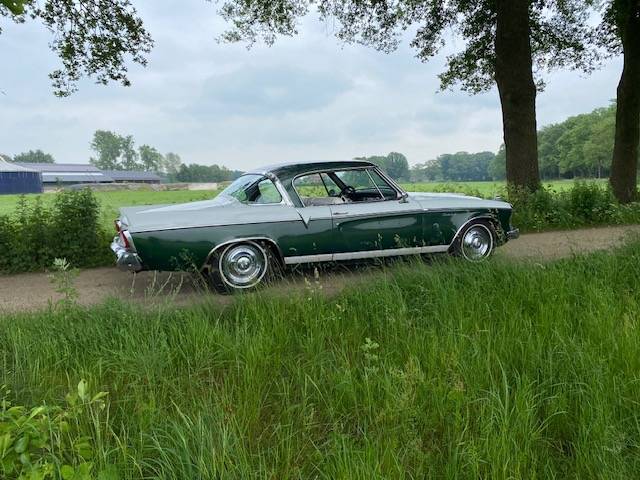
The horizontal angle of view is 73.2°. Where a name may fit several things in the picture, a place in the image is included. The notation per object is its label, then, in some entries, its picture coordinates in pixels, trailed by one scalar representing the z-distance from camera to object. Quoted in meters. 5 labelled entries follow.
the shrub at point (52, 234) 6.00
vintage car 4.23
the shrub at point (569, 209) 8.57
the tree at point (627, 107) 10.59
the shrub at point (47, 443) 1.57
